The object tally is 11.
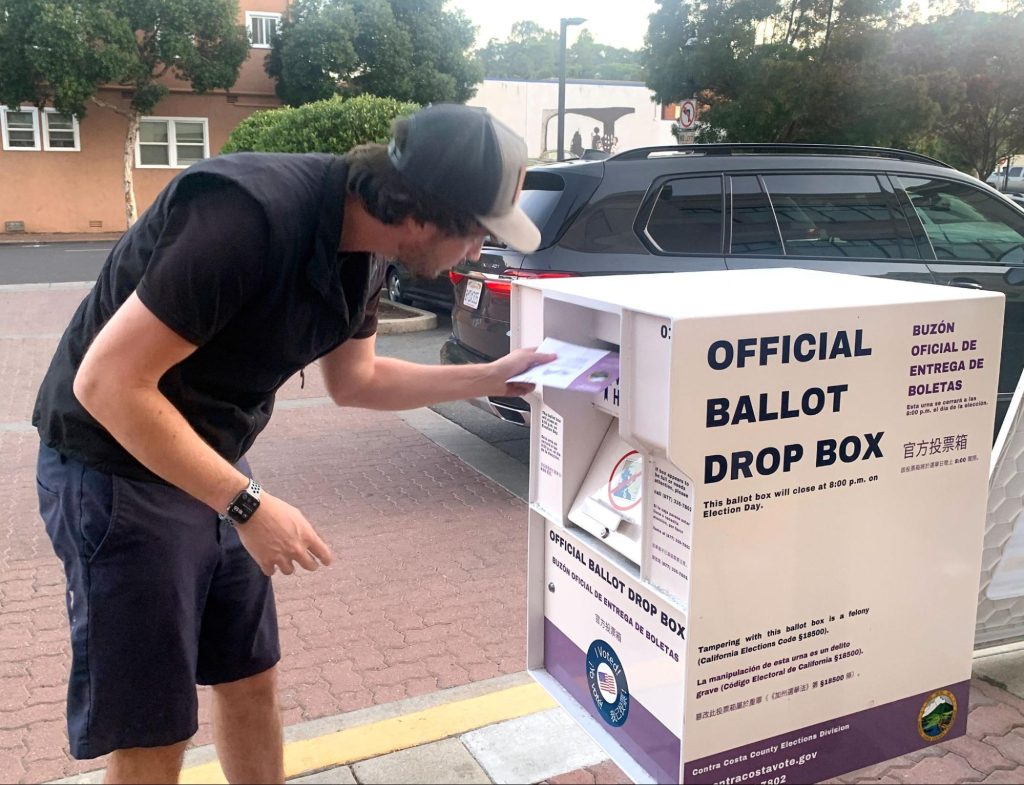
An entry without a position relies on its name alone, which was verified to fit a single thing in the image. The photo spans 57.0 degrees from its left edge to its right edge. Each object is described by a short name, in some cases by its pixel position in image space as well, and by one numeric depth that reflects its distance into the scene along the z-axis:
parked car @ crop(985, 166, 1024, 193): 35.09
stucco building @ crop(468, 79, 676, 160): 34.91
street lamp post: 22.70
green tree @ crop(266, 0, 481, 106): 26.53
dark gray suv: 5.11
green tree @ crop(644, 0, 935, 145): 22.62
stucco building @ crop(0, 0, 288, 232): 26.36
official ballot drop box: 1.98
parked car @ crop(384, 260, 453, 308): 10.41
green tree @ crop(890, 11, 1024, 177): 23.45
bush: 11.73
